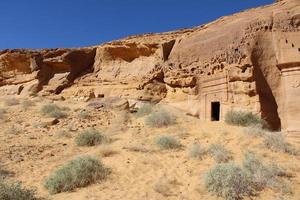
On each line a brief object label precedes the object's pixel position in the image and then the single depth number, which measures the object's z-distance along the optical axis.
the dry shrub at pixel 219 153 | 9.31
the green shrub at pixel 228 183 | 7.11
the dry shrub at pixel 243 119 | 12.64
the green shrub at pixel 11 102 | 19.80
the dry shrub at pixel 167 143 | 10.62
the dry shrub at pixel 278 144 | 10.20
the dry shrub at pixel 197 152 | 9.65
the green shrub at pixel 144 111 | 15.99
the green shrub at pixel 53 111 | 15.83
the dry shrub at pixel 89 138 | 11.38
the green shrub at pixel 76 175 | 7.48
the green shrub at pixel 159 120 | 13.75
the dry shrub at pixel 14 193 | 6.25
